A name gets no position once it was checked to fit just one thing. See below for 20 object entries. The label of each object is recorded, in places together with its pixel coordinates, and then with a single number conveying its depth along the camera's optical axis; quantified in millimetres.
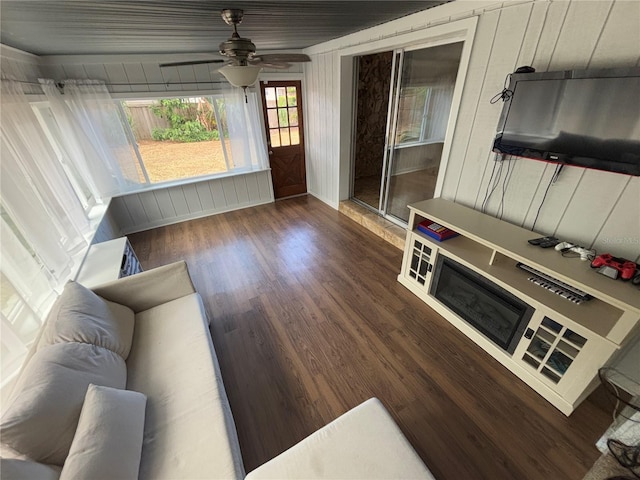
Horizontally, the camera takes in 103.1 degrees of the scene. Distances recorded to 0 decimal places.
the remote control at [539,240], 1675
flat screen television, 1281
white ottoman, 983
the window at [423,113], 2504
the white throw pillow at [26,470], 784
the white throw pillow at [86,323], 1324
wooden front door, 4110
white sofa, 947
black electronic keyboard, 1512
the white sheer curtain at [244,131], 3729
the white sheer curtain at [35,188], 1694
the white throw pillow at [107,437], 916
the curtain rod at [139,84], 2898
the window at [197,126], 3648
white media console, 1309
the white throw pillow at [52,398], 920
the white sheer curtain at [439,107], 2391
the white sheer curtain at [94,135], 2895
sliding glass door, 2449
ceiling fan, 1707
